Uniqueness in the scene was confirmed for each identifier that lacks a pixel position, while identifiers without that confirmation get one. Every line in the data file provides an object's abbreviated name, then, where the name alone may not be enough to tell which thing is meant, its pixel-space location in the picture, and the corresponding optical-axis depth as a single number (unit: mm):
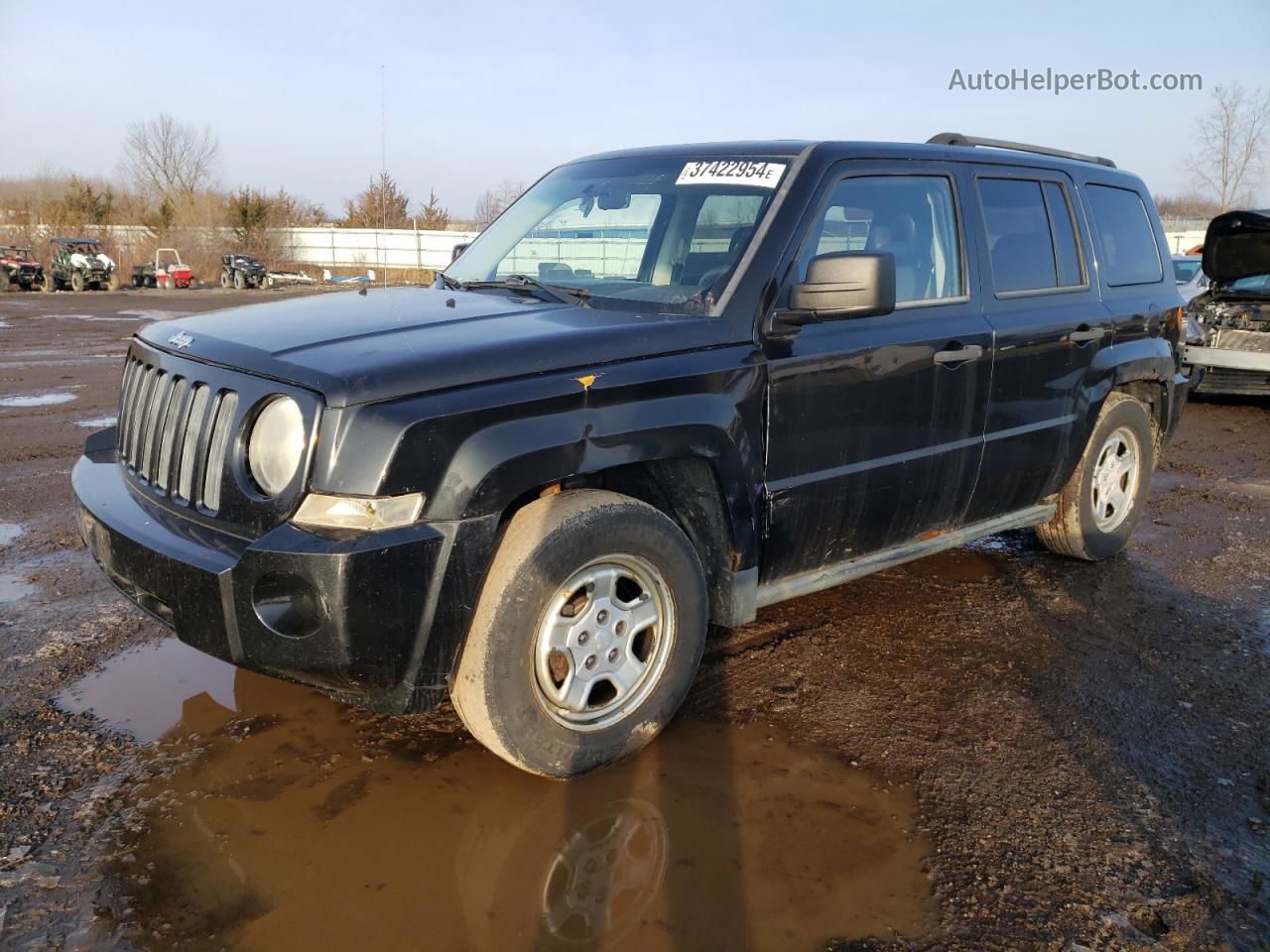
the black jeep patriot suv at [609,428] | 2658
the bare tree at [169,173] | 58156
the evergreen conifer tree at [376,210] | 45094
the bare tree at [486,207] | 45812
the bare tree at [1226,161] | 31938
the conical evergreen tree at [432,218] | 46188
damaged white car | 9695
